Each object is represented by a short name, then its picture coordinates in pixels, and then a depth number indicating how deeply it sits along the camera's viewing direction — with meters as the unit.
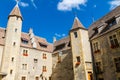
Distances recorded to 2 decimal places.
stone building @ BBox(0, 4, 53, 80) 25.14
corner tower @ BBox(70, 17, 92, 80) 22.70
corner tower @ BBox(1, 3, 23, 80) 24.59
